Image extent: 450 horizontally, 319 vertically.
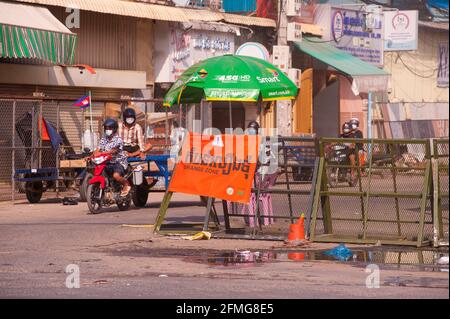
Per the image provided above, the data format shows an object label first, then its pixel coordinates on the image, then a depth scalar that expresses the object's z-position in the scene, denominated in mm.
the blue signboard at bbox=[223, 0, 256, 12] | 35531
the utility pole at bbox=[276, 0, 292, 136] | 35094
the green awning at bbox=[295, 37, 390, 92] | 37531
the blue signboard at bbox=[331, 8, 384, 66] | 40375
